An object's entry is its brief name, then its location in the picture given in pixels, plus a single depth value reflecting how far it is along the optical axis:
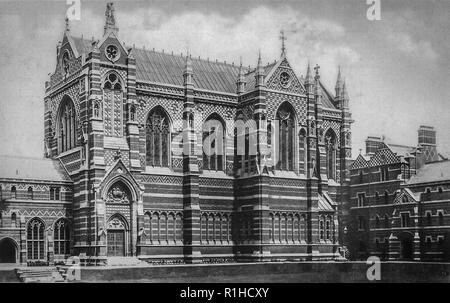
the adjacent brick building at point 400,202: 67.88
